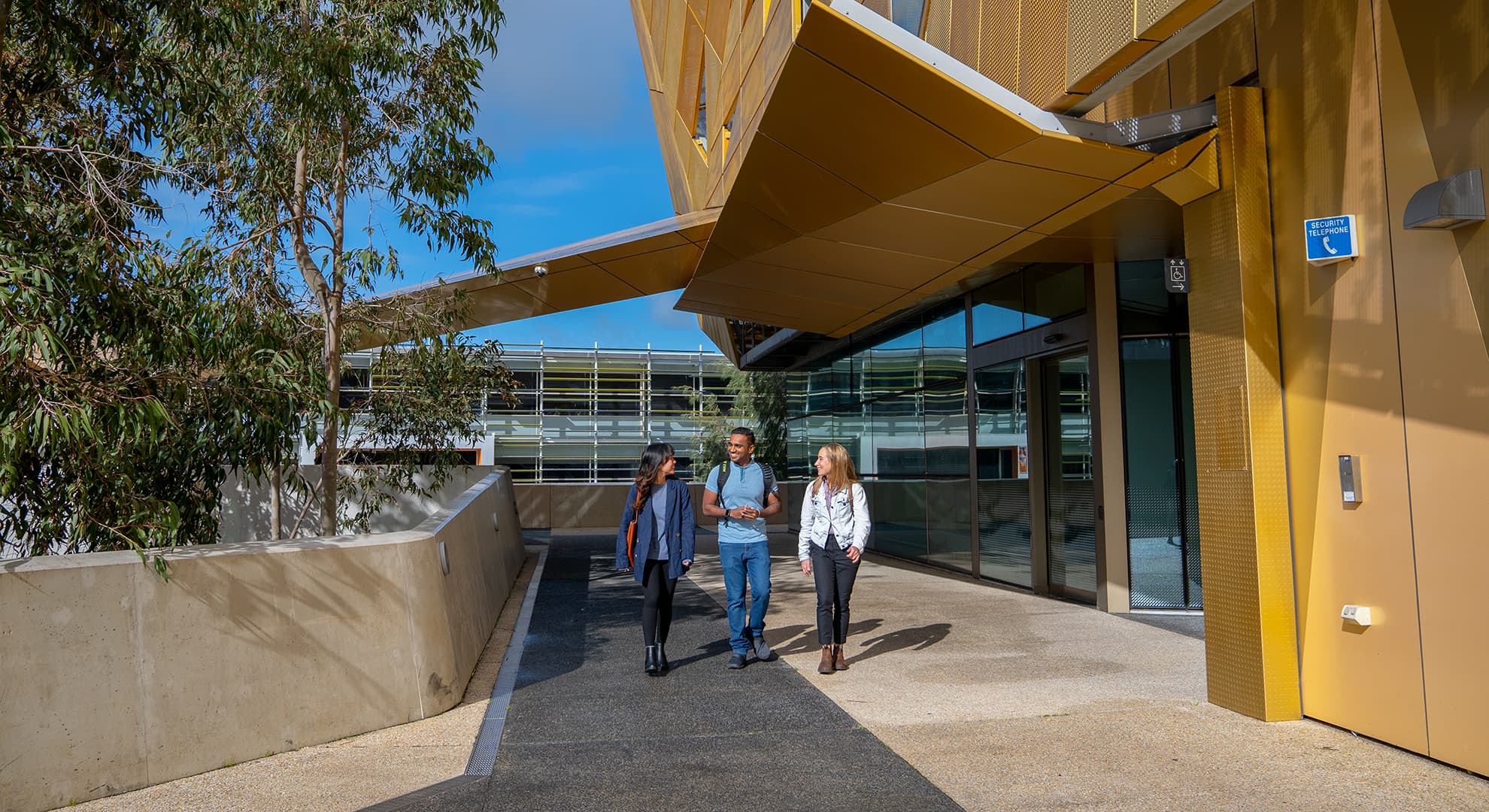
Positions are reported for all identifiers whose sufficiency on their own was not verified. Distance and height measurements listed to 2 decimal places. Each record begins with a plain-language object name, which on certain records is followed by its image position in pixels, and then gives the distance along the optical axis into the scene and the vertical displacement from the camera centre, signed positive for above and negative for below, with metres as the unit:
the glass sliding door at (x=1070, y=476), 10.60 -0.39
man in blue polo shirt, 7.63 -0.64
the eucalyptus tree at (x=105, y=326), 4.62 +0.69
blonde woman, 7.37 -0.71
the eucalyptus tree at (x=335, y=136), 9.23 +3.16
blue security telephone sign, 5.36 +1.03
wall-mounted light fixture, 4.58 +1.04
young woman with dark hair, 7.45 -0.71
